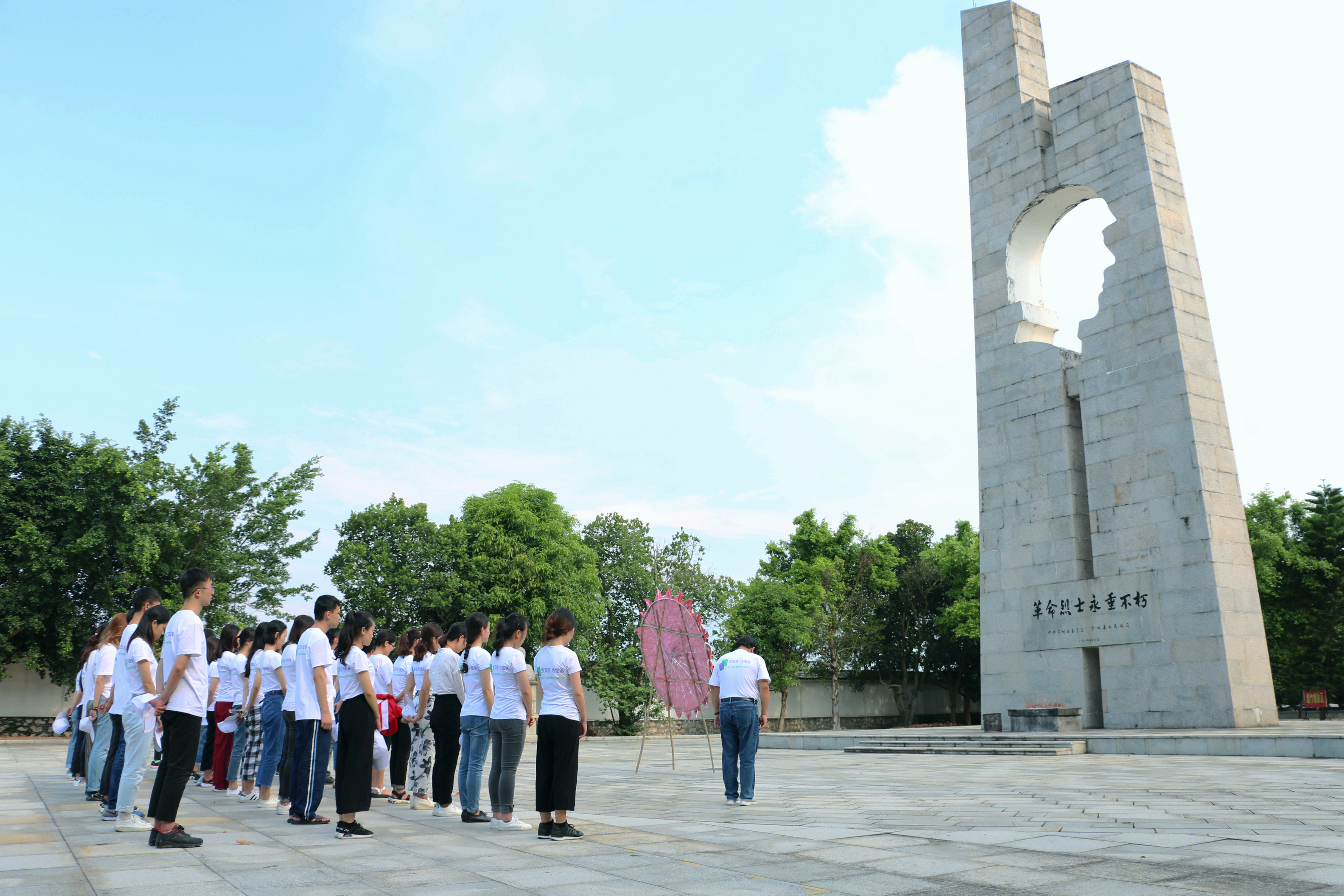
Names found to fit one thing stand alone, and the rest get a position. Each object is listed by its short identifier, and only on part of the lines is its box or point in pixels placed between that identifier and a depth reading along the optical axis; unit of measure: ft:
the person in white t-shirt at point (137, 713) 21.91
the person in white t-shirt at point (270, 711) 28.78
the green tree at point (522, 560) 100.73
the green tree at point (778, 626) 120.88
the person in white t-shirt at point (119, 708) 23.25
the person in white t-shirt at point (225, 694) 32.27
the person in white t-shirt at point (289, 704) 26.35
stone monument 54.70
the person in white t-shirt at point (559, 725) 21.33
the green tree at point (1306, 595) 96.37
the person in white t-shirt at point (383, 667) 29.12
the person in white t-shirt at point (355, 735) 21.56
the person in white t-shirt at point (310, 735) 23.81
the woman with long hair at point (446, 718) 26.05
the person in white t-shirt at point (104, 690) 26.86
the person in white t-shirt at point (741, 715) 29.01
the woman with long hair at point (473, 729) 24.23
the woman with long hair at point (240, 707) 32.01
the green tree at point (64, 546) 81.41
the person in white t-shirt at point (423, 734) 28.58
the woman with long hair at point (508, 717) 22.85
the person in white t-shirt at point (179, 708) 19.63
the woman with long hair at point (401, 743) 30.99
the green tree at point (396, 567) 95.61
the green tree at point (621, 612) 110.32
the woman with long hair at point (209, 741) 32.45
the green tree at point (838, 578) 127.65
